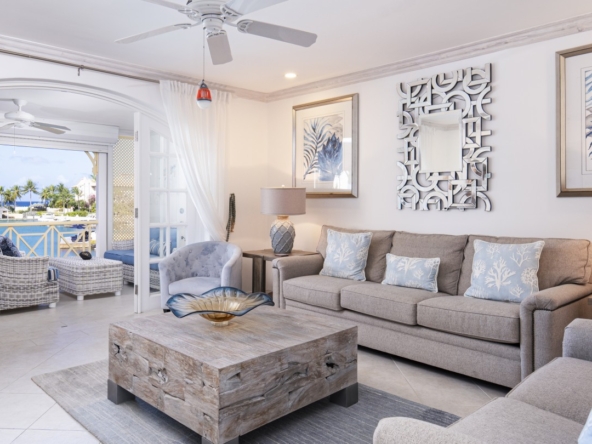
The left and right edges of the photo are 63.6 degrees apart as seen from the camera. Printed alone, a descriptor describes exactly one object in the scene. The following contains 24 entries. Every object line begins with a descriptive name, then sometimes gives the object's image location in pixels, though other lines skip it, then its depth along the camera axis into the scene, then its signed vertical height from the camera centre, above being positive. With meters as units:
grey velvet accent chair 4.45 -0.44
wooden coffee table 2.09 -0.69
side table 4.83 -0.39
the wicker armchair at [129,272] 5.03 -0.57
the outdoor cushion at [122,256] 6.52 -0.43
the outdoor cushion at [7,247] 5.38 -0.25
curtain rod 3.90 +1.42
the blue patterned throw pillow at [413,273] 3.65 -0.38
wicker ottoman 5.68 -0.63
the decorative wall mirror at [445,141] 3.90 +0.72
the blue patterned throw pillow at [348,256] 4.17 -0.28
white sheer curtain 4.86 +0.85
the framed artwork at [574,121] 3.35 +0.73
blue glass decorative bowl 2.60 -0.46
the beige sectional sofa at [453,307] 2.73 -0.56
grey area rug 2.32 -1.02
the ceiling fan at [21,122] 6.14 +1.40
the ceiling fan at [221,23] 2.43 +1.11
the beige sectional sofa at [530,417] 1.18 -0.64
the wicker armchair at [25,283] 4.93 -0.62
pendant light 3.43 +0.93
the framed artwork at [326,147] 4.84 +0.82
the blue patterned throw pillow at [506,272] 3.13 -0.32
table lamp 4.70 +0.15
